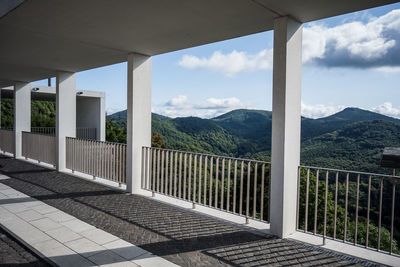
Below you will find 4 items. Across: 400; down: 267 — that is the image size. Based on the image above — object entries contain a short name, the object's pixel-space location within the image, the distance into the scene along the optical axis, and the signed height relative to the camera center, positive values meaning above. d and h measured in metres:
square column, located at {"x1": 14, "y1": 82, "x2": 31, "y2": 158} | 10.27 +0.32
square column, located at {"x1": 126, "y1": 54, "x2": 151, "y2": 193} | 5.86 +0.19
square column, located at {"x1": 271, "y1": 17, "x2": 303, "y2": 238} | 3.68 +0.07
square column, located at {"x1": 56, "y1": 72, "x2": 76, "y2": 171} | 8.06 +0.32
